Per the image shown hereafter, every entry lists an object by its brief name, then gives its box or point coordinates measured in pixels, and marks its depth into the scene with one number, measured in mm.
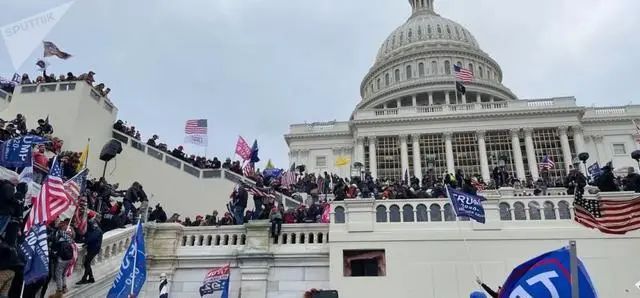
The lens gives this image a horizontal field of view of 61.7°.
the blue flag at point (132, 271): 11289
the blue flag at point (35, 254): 10375
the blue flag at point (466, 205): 13703
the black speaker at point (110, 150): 19359
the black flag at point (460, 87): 53653
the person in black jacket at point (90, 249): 12773
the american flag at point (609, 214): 14070
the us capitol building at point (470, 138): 53188
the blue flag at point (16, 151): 14898
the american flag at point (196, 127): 31734
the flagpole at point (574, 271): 5016
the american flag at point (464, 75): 53394
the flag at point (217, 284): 14234
